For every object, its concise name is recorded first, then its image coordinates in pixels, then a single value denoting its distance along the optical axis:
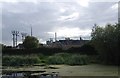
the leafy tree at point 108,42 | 10.32
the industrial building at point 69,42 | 28.02
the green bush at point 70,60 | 11.46
